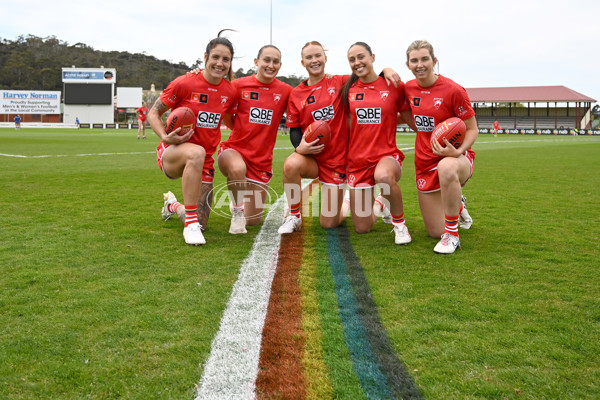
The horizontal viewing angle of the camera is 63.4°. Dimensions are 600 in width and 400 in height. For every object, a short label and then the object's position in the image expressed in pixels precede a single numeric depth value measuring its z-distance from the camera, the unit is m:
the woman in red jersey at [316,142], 4.54
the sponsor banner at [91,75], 61.94
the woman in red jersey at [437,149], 3.92
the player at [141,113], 25.56
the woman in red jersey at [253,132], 4.61
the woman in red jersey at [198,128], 4.27
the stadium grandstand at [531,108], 55.16
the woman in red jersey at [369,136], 4.33
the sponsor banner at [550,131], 45.03
